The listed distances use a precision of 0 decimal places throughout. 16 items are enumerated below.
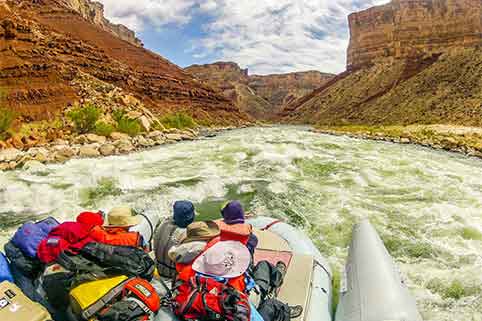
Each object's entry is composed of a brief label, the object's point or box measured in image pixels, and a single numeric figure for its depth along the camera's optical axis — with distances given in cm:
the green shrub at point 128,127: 2323
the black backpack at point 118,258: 255
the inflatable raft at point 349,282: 298
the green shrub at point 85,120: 2180
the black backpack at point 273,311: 270
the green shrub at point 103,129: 2115
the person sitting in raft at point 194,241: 290
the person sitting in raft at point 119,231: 275
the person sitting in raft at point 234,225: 308
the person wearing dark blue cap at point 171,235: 343
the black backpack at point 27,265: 301
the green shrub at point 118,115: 2477
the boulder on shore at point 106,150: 1628
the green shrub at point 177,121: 3359
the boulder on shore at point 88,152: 1545
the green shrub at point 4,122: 1702
